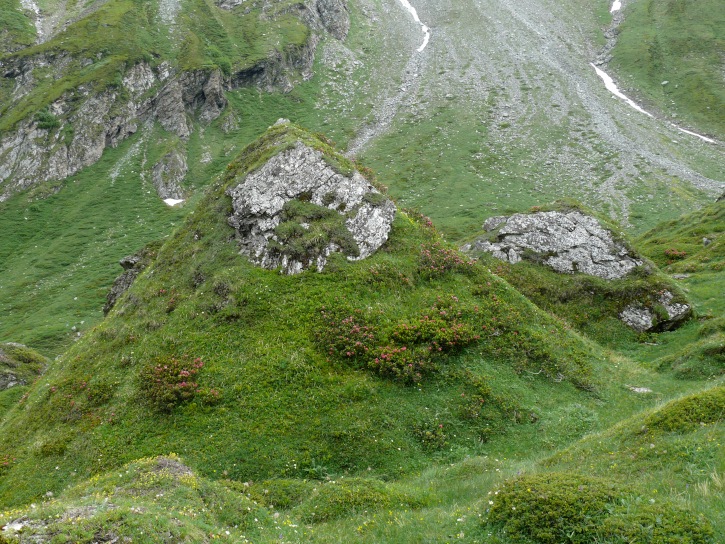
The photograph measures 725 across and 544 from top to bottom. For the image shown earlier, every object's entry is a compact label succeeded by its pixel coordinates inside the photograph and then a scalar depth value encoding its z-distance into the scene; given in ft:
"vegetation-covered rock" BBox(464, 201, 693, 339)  106.42
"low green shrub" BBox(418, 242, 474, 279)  89.74
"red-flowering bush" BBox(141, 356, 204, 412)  67.72
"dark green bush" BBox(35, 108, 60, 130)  314.76
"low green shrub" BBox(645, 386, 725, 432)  43.52
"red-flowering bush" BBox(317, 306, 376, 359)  73.67
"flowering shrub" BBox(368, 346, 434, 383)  71.51
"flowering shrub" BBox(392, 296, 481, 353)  76.28
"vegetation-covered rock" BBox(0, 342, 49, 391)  124.67
